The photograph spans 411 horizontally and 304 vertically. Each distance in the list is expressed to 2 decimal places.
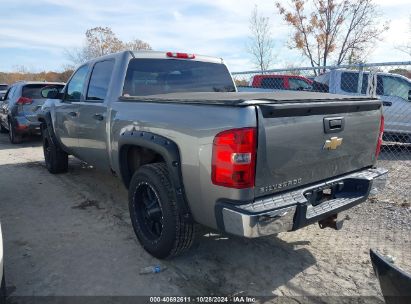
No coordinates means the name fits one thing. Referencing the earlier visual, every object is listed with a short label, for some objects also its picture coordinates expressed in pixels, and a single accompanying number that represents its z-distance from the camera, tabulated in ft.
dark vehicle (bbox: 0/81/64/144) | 31.01
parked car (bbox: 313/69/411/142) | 26.96
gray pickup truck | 8.11
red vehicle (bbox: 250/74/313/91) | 34.83
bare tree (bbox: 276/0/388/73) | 70.44
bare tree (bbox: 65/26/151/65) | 107.76
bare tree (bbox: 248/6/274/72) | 76.97
